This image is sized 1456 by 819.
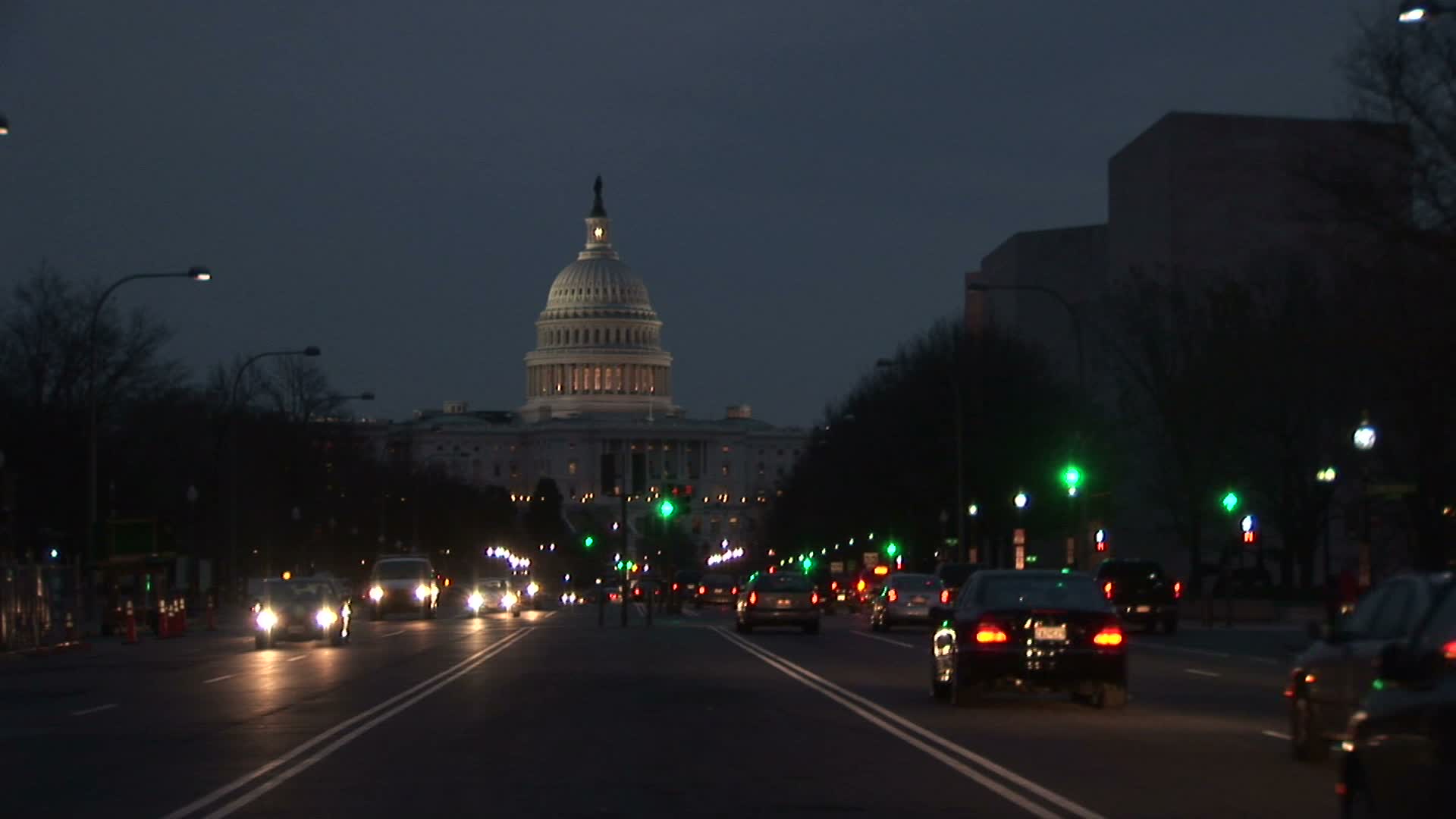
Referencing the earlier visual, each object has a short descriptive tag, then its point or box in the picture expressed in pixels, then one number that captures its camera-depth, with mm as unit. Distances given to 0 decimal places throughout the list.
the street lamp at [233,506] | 65125
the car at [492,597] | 80125
